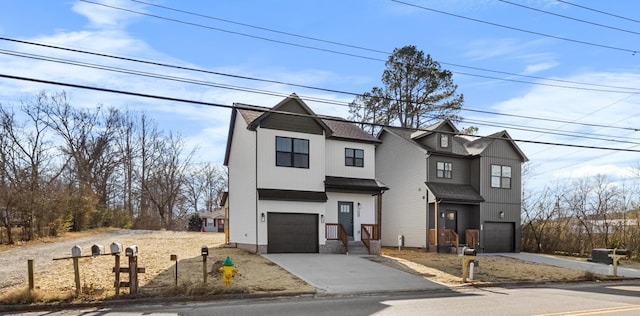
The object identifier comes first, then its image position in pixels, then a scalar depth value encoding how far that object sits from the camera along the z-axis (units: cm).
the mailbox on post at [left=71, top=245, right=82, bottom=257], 1084
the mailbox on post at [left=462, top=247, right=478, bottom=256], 1530
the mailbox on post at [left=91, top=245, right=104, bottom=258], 1072
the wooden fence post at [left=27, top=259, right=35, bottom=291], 1050
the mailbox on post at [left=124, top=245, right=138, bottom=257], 1111
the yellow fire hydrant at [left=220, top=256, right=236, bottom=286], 1232
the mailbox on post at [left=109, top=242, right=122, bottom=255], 1089
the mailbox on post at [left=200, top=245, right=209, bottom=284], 1209
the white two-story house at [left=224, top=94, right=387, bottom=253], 2122
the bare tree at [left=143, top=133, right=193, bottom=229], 5131
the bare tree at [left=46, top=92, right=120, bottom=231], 4359
